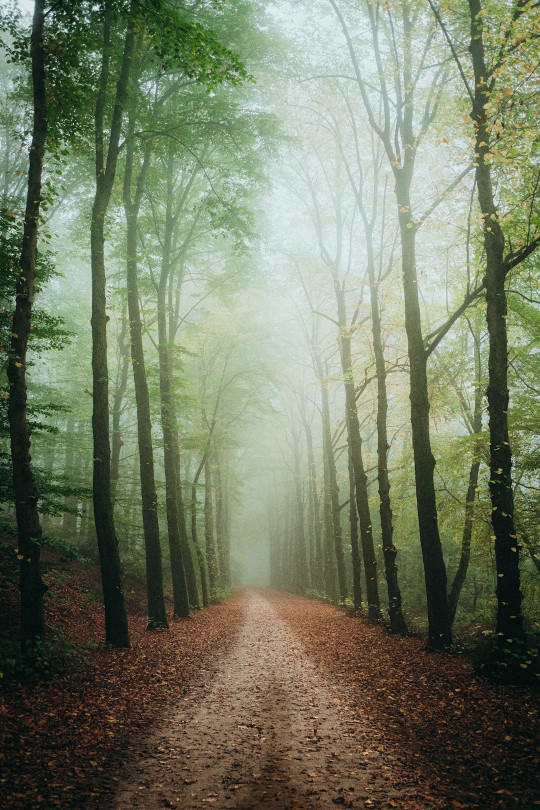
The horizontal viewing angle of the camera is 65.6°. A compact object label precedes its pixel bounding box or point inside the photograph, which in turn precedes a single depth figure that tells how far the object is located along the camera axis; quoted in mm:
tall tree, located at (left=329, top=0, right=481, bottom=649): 8148
